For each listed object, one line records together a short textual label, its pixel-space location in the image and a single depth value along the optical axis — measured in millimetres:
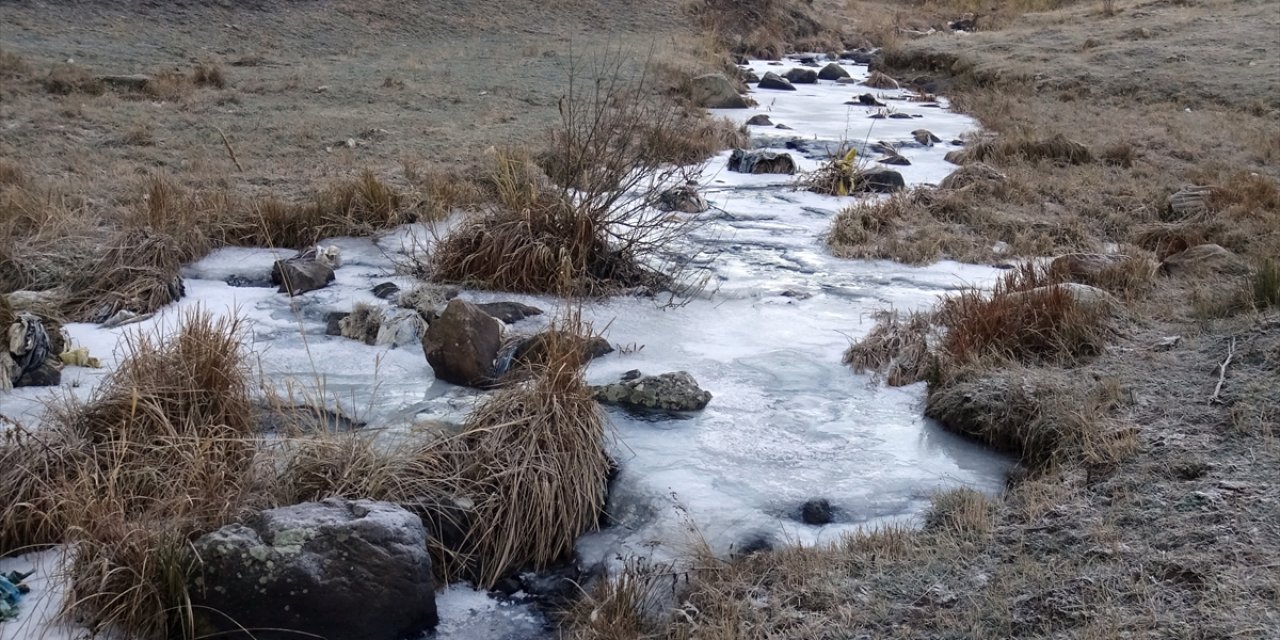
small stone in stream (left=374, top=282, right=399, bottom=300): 6305
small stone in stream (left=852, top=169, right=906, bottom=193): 9492
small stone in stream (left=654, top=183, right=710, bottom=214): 8438
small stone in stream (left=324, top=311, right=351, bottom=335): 5793
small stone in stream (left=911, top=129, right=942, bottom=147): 12109
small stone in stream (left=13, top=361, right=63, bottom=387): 4809
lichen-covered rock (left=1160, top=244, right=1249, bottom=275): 6414
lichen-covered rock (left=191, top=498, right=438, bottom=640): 3289
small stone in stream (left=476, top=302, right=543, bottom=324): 5926
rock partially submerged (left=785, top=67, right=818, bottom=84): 18469
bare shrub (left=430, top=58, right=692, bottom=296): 6547
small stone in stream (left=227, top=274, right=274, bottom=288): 6508
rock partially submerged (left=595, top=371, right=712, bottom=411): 4953
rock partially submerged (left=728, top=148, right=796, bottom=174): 10422
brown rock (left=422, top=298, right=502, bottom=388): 5180
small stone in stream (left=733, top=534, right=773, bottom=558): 3807
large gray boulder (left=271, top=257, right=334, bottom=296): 6336
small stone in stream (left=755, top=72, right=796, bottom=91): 17441
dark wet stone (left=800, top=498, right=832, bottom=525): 4035
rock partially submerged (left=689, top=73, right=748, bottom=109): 14315
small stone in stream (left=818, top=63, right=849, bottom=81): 19312
